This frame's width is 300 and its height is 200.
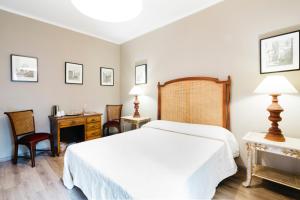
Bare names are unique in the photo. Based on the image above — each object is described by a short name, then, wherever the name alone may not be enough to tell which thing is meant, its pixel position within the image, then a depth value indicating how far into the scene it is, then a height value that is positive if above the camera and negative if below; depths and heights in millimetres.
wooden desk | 3004 -548
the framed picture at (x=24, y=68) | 2836 +574
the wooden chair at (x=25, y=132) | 2543 -596
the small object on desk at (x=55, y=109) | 3241 -231
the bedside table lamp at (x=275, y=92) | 1773 +62
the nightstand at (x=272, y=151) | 1669 -622
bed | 1171 -607
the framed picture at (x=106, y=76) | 4180 +600
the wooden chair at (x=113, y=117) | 3979 -509
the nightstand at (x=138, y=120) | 3401 -501
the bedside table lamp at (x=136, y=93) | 3689 +115
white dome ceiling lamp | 1764 +1076
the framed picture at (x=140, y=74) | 3846 +602
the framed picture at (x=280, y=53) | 1941 +585
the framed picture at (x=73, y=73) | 3525 +587
